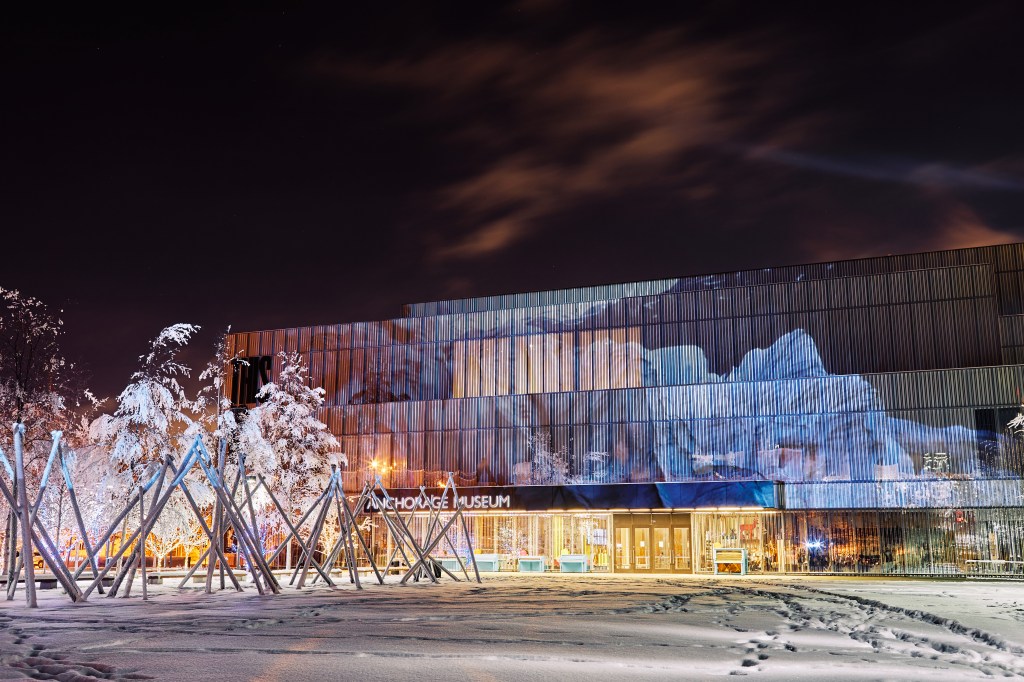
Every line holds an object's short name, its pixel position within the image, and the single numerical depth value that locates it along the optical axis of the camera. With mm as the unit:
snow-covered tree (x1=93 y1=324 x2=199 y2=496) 34812
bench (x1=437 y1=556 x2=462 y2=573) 39188
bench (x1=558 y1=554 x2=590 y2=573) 39938
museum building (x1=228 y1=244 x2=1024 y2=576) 38625
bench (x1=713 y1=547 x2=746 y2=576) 37625
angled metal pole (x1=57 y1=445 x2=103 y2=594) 21047
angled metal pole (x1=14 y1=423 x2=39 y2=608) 17531
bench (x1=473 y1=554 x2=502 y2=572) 40375
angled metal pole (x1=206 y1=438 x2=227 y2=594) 22555
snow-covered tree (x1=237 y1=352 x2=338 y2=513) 40250
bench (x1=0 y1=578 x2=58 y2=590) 24884
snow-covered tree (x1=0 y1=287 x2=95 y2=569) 34719
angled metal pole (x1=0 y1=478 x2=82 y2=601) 18625
